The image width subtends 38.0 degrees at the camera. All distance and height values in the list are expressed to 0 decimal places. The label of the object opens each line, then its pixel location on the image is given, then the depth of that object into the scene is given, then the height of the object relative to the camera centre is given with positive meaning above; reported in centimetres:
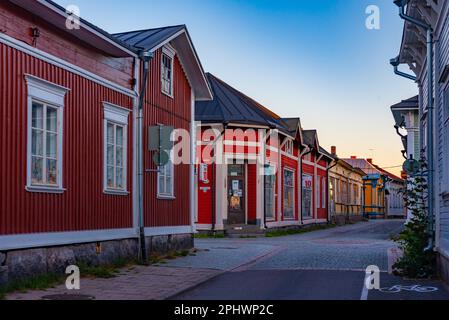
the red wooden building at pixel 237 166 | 2684 +112
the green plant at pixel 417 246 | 1295 -112
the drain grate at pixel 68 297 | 975 -157
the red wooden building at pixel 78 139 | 1073 +105
